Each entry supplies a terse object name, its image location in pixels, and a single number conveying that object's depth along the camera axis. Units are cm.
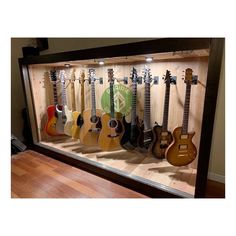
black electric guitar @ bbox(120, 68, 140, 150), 202
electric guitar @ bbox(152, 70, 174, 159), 177
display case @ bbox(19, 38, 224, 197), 138
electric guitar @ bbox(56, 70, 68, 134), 246
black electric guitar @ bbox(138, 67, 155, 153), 194
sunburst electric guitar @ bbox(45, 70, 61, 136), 254
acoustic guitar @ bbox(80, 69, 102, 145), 220
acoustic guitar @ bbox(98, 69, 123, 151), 206
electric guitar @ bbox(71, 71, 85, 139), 234
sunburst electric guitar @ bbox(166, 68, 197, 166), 166
